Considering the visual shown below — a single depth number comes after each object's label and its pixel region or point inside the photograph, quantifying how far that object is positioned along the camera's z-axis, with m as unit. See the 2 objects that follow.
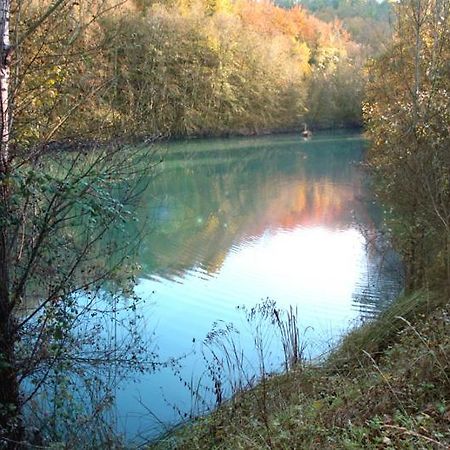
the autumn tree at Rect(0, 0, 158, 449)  4.84
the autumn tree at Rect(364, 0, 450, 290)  8.35
